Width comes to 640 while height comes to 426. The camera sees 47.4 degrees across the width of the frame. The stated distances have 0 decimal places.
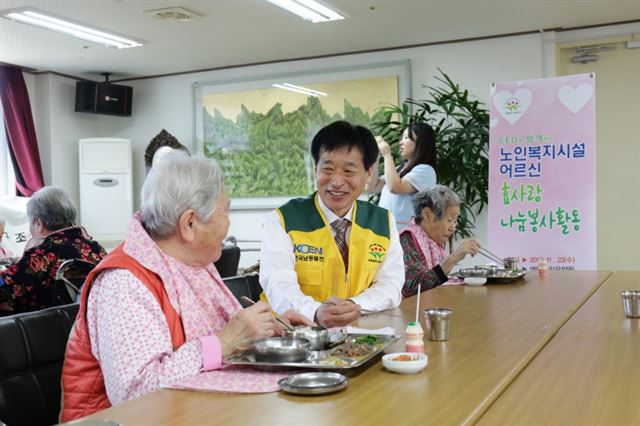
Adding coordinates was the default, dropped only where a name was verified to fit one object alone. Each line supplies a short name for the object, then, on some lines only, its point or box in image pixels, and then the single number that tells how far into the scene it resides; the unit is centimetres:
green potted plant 629
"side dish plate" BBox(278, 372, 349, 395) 141
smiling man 260
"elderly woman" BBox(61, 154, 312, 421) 154
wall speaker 798
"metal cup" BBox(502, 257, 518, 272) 376
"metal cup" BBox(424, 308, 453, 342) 196
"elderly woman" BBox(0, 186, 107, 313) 302
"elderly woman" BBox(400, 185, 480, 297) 339
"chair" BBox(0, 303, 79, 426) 171
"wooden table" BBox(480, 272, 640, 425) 130
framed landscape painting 712
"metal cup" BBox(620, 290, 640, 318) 235
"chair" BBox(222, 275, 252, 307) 275
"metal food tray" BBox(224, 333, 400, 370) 157
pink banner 499
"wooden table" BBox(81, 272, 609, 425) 129
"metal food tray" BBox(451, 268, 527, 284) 338
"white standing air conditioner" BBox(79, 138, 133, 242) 799
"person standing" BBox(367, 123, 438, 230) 477
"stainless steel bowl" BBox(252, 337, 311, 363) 161
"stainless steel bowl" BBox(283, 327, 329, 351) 176
